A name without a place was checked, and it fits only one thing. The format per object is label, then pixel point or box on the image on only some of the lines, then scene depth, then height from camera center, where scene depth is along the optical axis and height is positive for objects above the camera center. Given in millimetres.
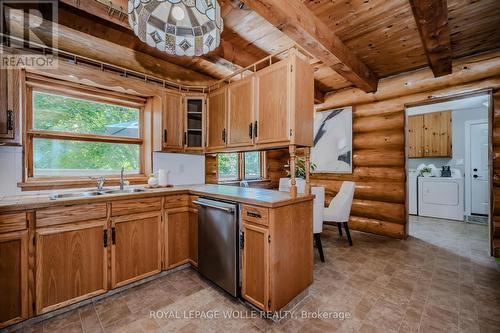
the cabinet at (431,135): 5176 +736
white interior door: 4742 -55
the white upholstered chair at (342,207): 3051 -597
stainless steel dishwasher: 1894 -719
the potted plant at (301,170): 4059 -92
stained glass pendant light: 1389 +980
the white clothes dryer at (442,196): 4547 -688
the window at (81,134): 2275 +373
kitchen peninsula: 1612 -669
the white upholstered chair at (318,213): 2662 -593
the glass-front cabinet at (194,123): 2979 +598
